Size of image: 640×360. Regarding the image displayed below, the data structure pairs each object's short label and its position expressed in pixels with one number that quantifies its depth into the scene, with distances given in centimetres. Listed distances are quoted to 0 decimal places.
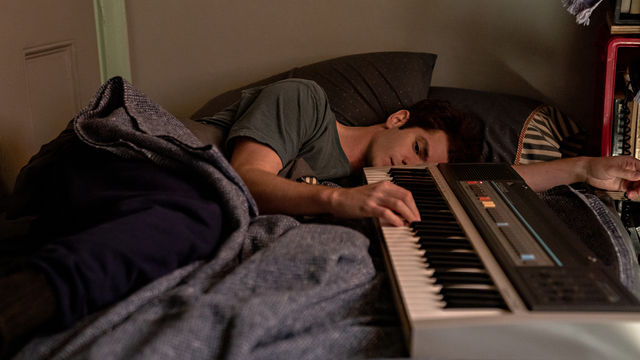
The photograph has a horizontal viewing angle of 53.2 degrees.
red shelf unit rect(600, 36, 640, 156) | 185
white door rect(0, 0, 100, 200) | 197
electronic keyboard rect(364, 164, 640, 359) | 88
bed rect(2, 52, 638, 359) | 89
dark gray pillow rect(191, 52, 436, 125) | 205
